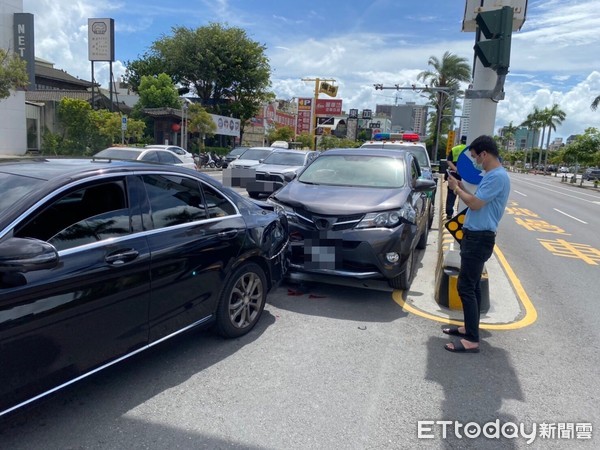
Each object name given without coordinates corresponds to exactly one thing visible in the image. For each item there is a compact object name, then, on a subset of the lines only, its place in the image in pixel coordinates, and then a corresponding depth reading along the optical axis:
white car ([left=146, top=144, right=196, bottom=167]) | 17.21
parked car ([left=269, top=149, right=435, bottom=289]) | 5.04
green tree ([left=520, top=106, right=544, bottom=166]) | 77.38
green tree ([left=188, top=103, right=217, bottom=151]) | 32.47
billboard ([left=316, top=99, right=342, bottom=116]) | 65.38
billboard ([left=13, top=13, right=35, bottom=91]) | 27.11
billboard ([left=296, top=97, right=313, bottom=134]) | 75.31
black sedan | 2.40
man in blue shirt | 3.92
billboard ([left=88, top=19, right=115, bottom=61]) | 34.66
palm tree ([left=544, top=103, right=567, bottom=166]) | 74.38
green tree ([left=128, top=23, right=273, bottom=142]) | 42.09
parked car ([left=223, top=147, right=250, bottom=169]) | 26.28
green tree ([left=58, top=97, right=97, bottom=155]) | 24.11
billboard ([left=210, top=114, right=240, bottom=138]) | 38.94
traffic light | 4.70
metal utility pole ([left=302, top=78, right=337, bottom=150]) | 51.54
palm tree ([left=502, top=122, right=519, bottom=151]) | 110.62
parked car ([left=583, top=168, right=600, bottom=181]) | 60.44
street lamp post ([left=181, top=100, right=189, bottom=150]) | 29.17
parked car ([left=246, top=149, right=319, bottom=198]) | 13.41
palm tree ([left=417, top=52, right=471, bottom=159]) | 43.28
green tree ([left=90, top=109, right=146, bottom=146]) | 24.87
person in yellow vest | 11.07
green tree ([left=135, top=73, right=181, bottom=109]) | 38.12
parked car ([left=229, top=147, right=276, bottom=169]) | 17.77
